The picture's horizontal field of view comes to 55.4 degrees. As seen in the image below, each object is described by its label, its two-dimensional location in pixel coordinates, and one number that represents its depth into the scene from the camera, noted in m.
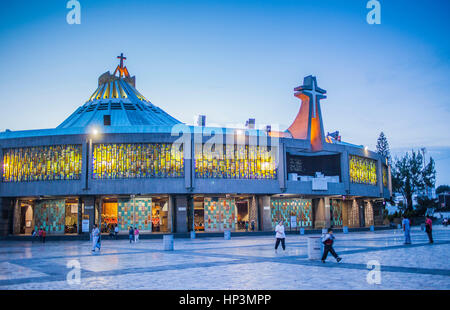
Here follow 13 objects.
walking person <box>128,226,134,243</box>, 34.41
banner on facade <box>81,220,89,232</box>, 43.46
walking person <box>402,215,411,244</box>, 23.94
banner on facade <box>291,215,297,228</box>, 48.78
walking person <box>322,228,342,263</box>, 15.16
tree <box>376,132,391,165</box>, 105.17
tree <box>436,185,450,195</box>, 192.62
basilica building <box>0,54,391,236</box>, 45.38
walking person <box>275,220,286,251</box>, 21.15
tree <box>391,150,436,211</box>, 93.62
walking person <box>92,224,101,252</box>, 23.48
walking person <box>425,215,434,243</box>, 23.61
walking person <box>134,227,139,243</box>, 36.01
